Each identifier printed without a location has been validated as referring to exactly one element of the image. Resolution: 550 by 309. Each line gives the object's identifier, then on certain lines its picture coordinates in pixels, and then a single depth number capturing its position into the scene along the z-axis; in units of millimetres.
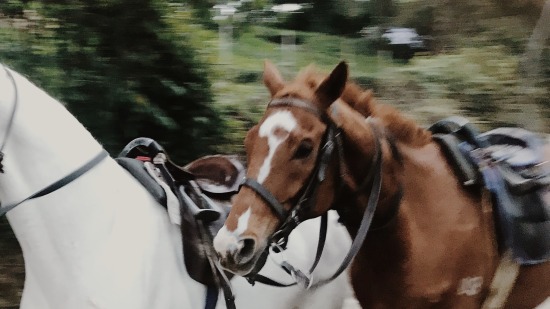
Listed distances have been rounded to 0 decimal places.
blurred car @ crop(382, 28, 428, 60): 9172
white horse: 2055
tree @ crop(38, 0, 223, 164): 4352
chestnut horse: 1914
